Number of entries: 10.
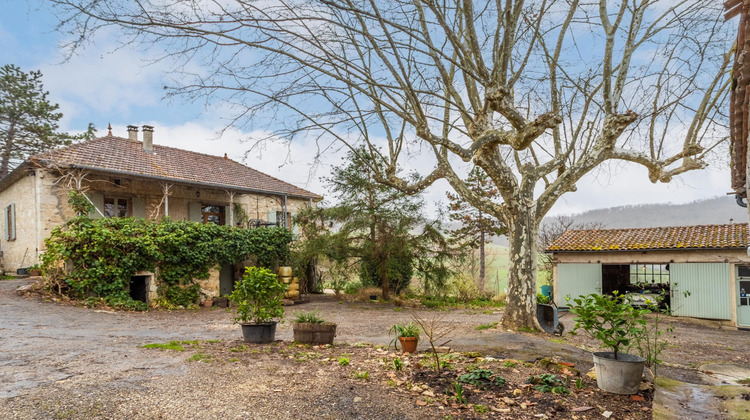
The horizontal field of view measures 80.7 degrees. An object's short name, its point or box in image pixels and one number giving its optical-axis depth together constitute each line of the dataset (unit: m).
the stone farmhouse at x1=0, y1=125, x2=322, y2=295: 14.88
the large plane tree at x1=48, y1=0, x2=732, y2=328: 7.30
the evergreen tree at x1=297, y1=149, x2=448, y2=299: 16.39
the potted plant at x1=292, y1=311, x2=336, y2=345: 7.38
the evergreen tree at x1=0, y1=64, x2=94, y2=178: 23.42
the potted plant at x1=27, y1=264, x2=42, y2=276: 15.82
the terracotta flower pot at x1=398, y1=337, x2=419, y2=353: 6.68
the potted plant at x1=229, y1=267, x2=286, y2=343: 7.45
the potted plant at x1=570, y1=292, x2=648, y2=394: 4.65
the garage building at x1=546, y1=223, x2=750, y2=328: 13.87
